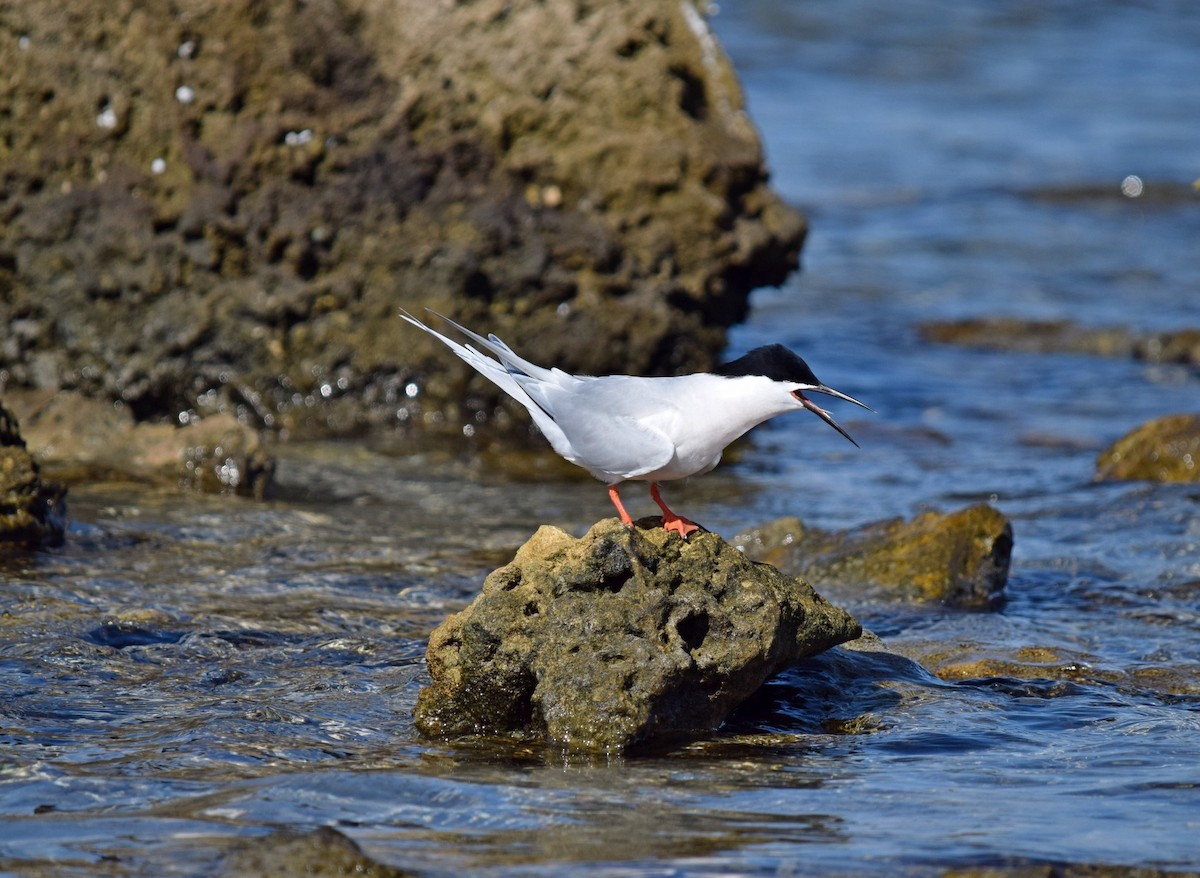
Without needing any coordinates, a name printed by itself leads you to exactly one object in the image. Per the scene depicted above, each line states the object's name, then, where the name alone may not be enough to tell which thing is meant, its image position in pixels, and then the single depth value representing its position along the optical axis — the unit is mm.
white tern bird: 9523
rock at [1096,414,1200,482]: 16109
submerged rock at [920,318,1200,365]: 22750
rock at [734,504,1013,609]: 12492
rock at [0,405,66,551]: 12297
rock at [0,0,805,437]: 16687
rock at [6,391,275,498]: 14789
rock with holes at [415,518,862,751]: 8656
